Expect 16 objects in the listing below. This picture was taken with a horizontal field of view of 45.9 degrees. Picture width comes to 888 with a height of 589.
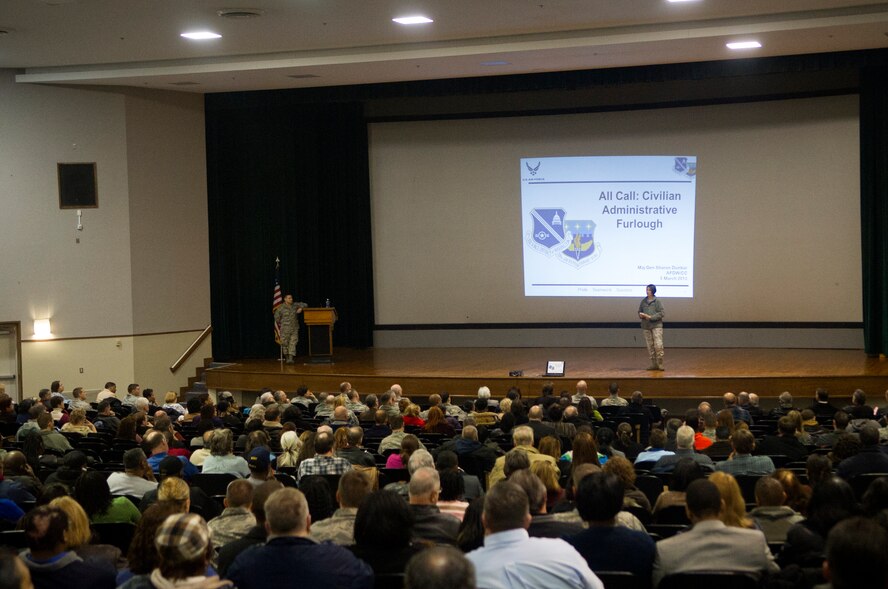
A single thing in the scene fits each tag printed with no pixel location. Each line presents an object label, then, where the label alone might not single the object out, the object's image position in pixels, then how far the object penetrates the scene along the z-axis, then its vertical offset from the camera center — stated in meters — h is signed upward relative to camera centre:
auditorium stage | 13.22 -1.43
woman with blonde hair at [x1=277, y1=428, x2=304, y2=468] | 7.58 -1.29
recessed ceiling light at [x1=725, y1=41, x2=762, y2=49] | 13.63 +2.85
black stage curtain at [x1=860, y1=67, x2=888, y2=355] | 15.17 +0.81
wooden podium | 16.53 -0.93
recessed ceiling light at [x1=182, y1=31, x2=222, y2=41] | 13.23 +3.08
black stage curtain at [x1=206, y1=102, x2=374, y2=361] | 17.73 +1.01
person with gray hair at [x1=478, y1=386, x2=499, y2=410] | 10.69 -1.29
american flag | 16.83 -0.38
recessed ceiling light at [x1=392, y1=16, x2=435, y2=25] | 12.62 +3.05
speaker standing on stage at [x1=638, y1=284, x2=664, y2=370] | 13.98 -0.79
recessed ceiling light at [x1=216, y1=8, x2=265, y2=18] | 12.02 +3.05
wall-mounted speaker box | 16.05 +1.46
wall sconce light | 15.98 -0.72
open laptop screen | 13.77 -1.33
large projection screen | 16.58 +0.94
